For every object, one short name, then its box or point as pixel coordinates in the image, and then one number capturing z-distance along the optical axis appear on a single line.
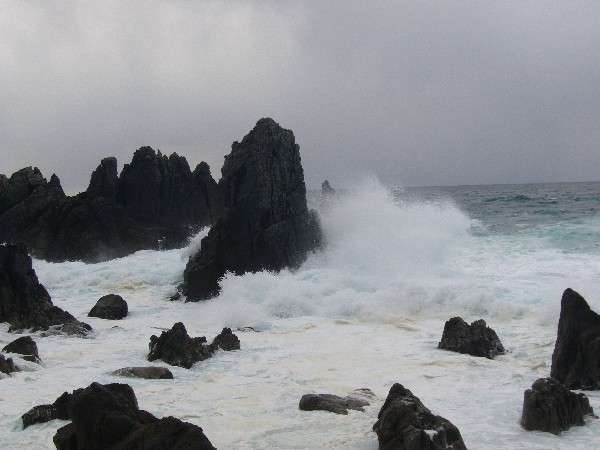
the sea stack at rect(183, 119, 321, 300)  25.88
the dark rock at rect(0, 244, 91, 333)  18.19
